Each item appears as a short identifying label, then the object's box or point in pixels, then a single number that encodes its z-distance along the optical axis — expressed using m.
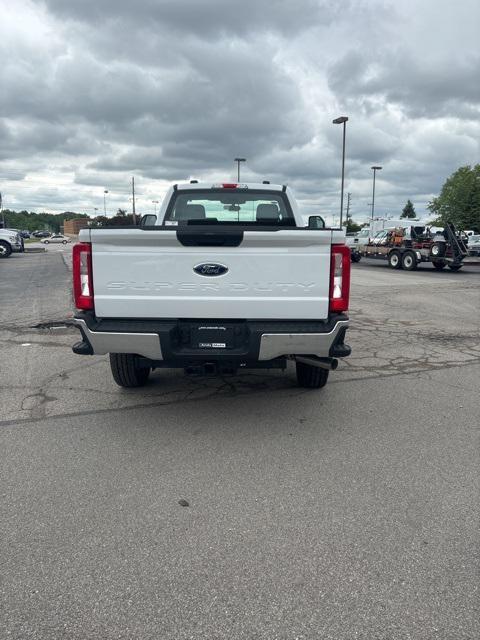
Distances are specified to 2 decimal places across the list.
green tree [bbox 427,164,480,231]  63.06
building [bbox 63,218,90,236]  120.75
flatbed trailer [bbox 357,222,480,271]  21.88
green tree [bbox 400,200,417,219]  120.78
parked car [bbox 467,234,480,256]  36.84
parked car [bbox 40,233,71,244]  93.79
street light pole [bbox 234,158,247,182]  41.06
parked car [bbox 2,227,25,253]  30.83
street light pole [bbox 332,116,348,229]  30.20
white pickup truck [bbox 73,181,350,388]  3.91
